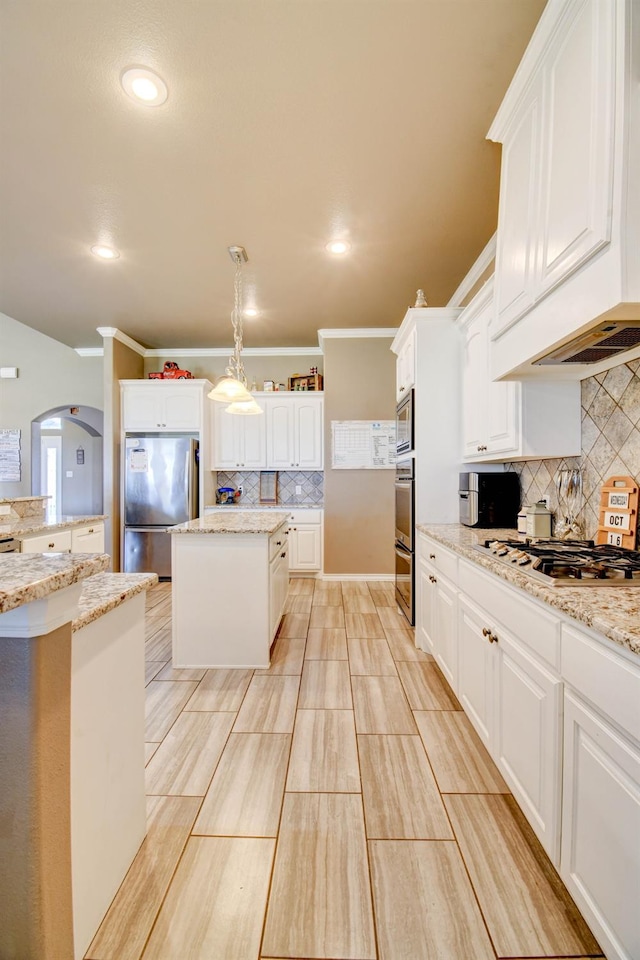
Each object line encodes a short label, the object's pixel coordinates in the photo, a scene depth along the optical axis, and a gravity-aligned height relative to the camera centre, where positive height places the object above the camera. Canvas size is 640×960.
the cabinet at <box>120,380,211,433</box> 4.64 +0.86
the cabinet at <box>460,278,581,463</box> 1.97 +0.35
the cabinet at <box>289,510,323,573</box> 4.59 -0.67
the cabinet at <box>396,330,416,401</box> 2.89 +0.89
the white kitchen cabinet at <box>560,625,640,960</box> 0.82 -0.69
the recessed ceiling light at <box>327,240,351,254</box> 2.84 +1.66
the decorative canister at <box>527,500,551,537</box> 2.01 -0.20
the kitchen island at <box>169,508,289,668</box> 2.51 -0.72
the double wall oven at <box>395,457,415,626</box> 2.89 -0.43
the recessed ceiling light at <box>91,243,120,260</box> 2.94 +1.69
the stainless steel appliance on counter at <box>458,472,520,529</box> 2.49 -0.12
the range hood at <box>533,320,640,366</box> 1.24 +0.47
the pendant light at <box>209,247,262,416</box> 2.76 +0.62
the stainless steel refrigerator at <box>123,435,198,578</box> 4.51 -0.17
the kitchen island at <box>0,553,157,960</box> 0.75 -0.58
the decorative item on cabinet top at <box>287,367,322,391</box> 4.84 +1.21
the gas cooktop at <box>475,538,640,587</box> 1.19 -0.28
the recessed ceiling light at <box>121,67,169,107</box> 1.64 +1.64
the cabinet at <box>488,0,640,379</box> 1.03 +0.92
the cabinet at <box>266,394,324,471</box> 4.79 +0.59
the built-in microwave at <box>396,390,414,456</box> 2.89 +0.42
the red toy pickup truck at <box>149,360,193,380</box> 4.79 +1.28
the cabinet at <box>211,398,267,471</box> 4.84 +0.48
